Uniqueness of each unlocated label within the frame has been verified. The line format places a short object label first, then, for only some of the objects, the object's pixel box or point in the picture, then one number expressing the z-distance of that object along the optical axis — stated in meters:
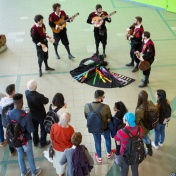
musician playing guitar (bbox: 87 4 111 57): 7.19
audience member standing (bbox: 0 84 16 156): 4.34
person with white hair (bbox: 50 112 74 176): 3.73
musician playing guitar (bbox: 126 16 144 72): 6.59
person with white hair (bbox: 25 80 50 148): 4.44
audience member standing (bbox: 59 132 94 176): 3.45
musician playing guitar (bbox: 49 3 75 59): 7.14
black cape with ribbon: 6.72
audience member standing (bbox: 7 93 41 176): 3.92
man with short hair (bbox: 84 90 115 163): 4.13
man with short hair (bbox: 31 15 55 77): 6.42
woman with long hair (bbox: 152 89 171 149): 4.32
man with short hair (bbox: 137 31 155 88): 5.96
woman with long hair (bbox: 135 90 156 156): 4.14
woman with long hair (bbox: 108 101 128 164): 4.09
